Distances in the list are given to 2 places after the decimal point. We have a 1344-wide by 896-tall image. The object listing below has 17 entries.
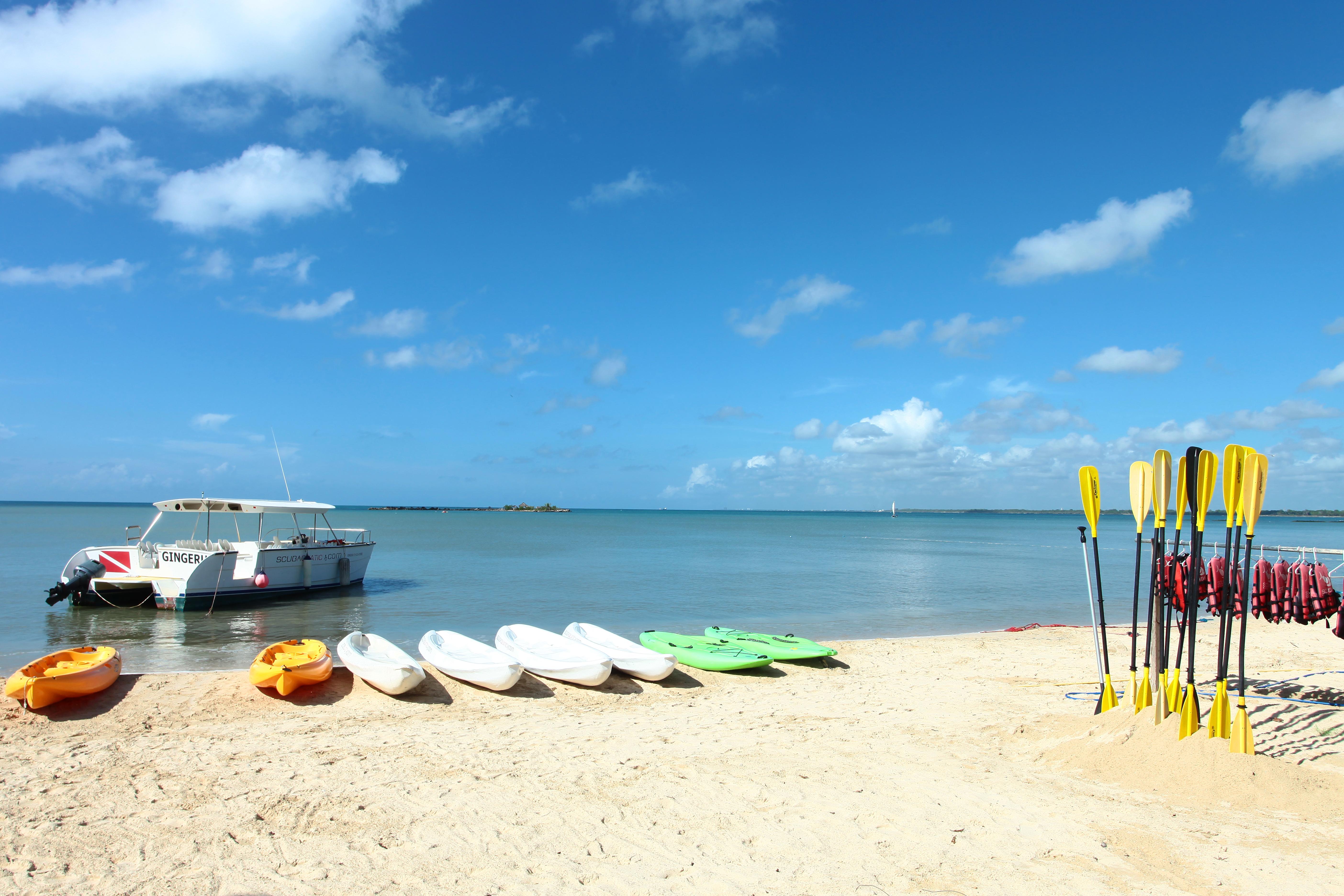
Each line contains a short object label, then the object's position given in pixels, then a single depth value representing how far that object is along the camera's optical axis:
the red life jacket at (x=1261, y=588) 7.21
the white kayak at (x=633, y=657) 9.85
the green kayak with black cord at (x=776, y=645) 11.30
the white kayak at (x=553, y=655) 9.41
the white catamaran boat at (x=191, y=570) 17.61
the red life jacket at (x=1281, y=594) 7.11
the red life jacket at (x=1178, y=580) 6.84
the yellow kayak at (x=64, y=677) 7.83
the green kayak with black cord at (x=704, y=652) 10.59
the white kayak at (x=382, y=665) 8.72
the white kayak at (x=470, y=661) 9.12
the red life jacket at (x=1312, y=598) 6.90
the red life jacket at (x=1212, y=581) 7.05
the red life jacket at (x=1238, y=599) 5.75
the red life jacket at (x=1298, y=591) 7.00
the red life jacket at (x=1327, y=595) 6.82
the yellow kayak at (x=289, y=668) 8.55
